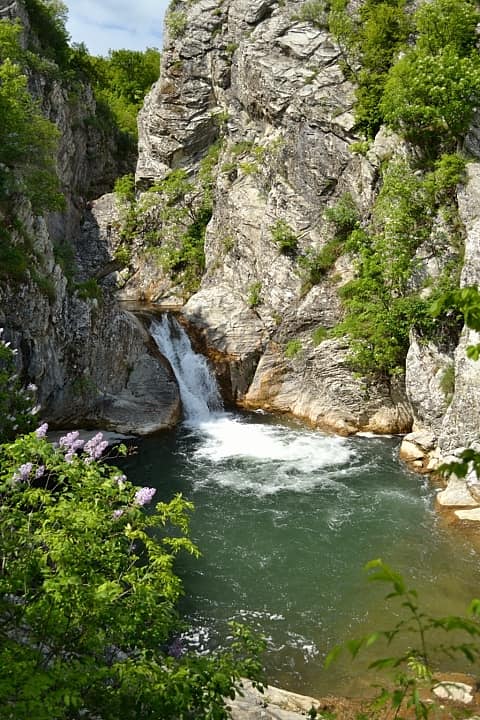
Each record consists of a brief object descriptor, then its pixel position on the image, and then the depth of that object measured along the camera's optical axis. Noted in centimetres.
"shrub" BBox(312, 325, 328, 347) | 2005
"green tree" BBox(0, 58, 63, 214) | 1606
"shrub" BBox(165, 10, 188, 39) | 3142
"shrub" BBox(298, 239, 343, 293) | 2095
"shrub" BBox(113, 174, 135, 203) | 3641
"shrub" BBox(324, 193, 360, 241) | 2070
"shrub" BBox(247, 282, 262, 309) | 2308
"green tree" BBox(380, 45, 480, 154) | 1650
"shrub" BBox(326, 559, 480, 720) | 201
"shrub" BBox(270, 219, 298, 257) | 2203
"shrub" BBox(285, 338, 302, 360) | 2066
